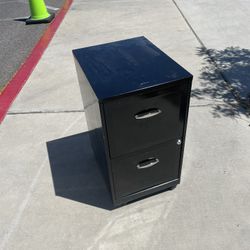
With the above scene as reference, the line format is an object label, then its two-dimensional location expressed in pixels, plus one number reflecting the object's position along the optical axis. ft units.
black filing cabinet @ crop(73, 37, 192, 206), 6.82
